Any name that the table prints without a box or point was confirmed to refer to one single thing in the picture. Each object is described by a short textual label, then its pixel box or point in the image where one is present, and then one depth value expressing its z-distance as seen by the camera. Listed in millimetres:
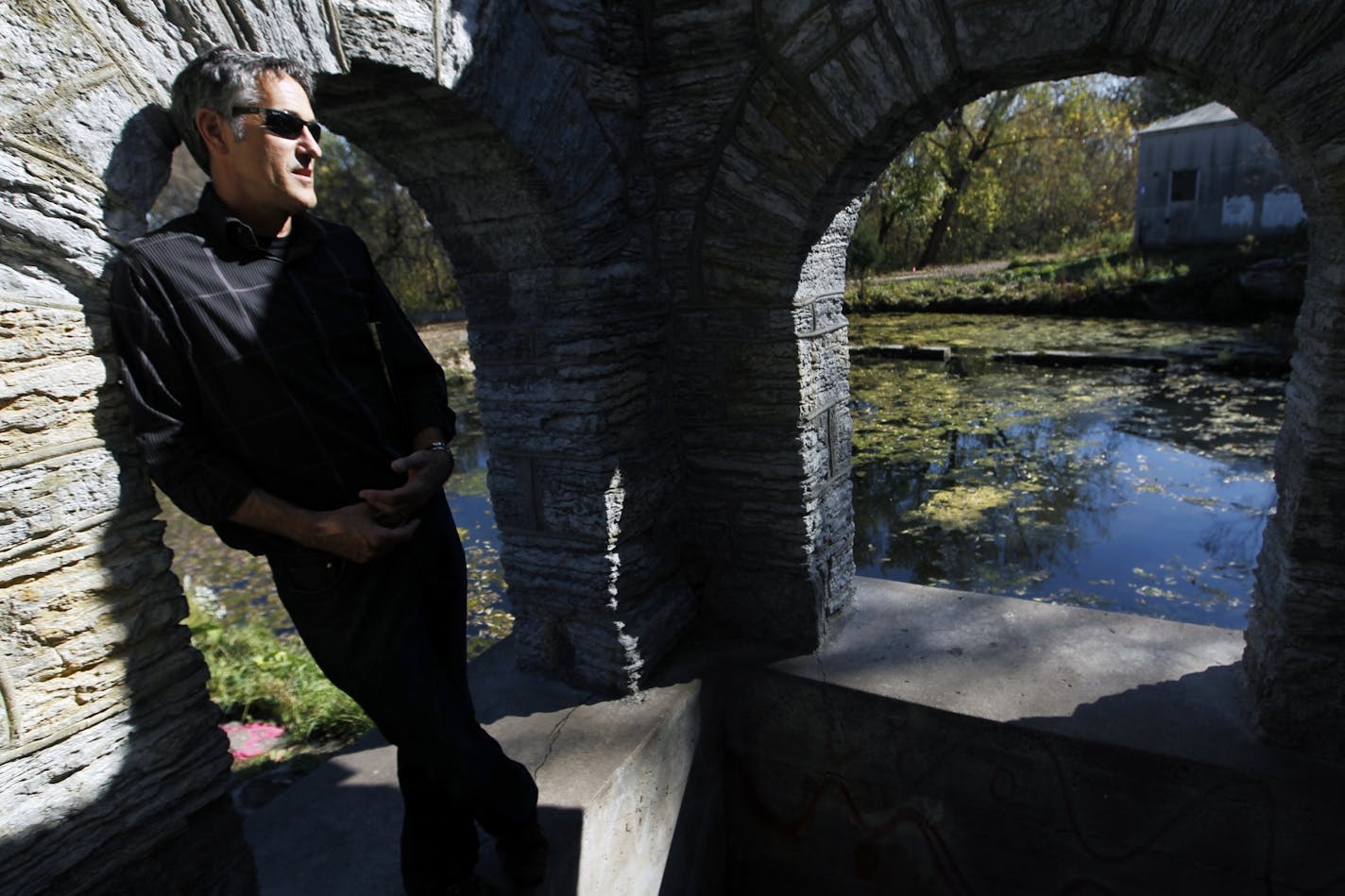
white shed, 14664
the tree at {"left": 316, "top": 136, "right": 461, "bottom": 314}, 16328
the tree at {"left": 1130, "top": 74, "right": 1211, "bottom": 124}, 20141
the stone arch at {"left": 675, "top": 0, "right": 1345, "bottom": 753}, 1852
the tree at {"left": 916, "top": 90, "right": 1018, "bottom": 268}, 16156
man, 1377
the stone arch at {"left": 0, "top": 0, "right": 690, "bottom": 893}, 1271
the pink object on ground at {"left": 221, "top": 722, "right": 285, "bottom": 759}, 3773
